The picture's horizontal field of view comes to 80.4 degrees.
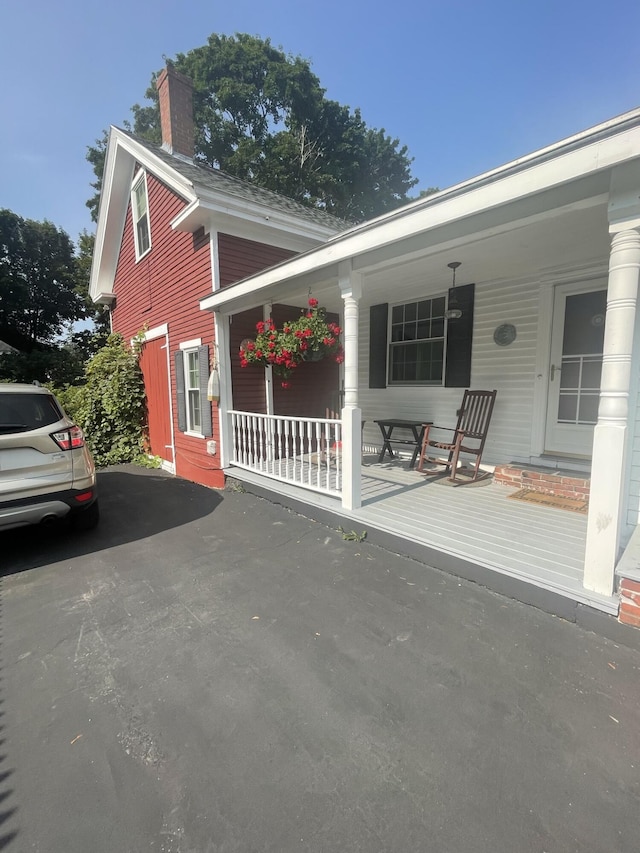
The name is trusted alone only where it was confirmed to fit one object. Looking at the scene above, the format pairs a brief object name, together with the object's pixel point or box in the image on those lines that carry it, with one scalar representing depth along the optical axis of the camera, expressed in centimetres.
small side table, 510
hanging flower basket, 438
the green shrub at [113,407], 773
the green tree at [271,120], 1966
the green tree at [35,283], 1884
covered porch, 207
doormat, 360
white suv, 301
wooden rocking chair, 442
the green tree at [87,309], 1777
